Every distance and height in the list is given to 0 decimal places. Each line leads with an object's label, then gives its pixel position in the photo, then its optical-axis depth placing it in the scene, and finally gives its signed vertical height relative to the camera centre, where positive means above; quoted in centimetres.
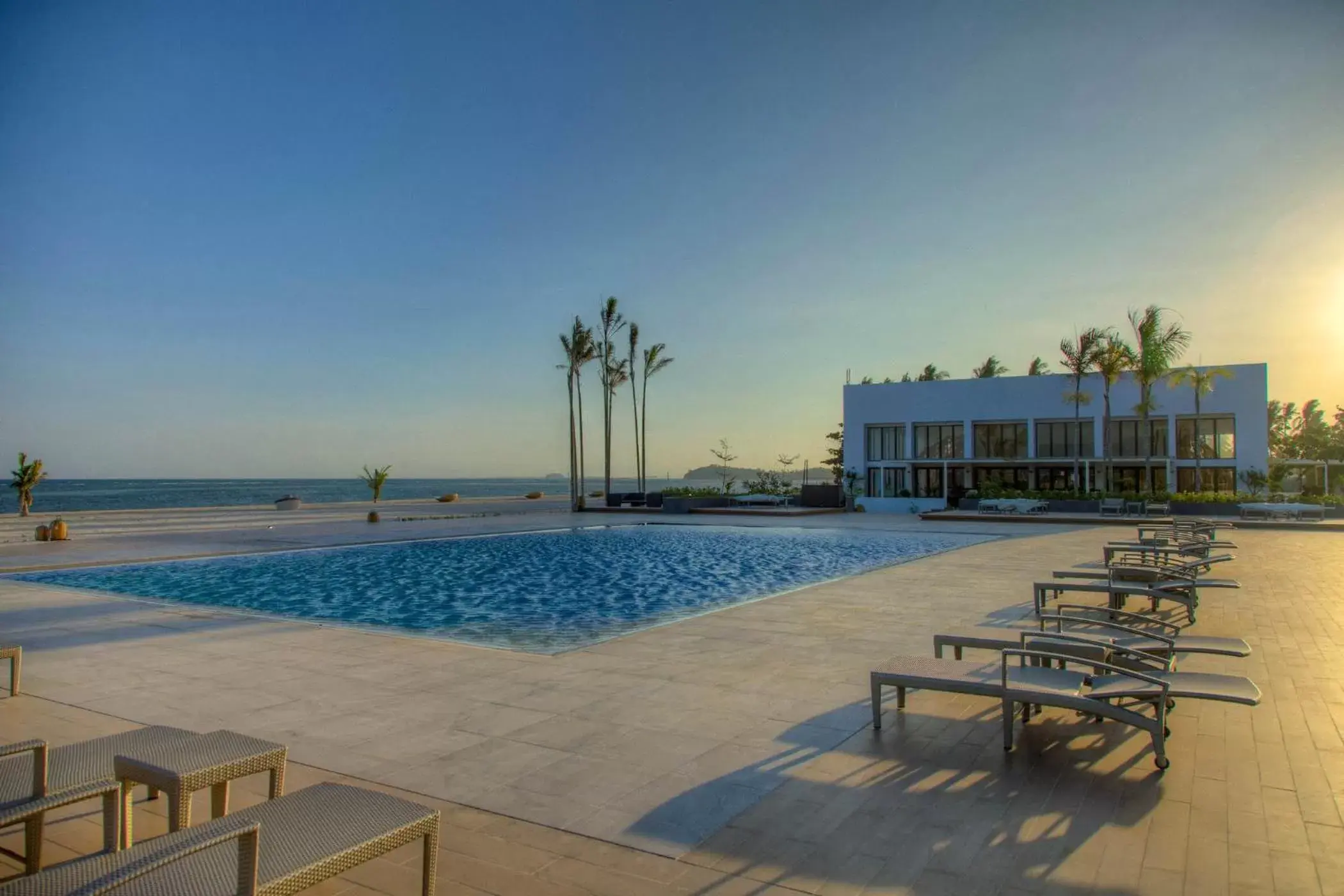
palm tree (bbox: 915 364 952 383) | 5372 +664
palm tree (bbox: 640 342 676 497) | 3422 +480
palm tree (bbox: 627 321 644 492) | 3328 +445
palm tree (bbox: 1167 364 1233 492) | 2842 +335
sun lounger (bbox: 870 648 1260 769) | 370 -111
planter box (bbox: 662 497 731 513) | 2839 -122
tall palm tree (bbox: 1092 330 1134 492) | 2781 +393
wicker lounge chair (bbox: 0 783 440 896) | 186 -100
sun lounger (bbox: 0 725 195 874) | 235 -101
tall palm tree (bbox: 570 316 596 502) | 3147 +501
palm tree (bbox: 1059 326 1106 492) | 2842 +429
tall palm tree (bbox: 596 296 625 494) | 3203 +476
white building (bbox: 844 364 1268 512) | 3045 +146
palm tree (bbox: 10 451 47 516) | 2431 -13
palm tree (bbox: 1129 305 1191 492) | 2683 +433
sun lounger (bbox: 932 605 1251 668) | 460 -106
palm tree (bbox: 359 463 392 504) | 3503 -23
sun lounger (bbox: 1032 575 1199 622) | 677 -105
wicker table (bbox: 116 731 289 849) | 257 -100
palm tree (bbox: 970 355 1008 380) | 5212 +677
